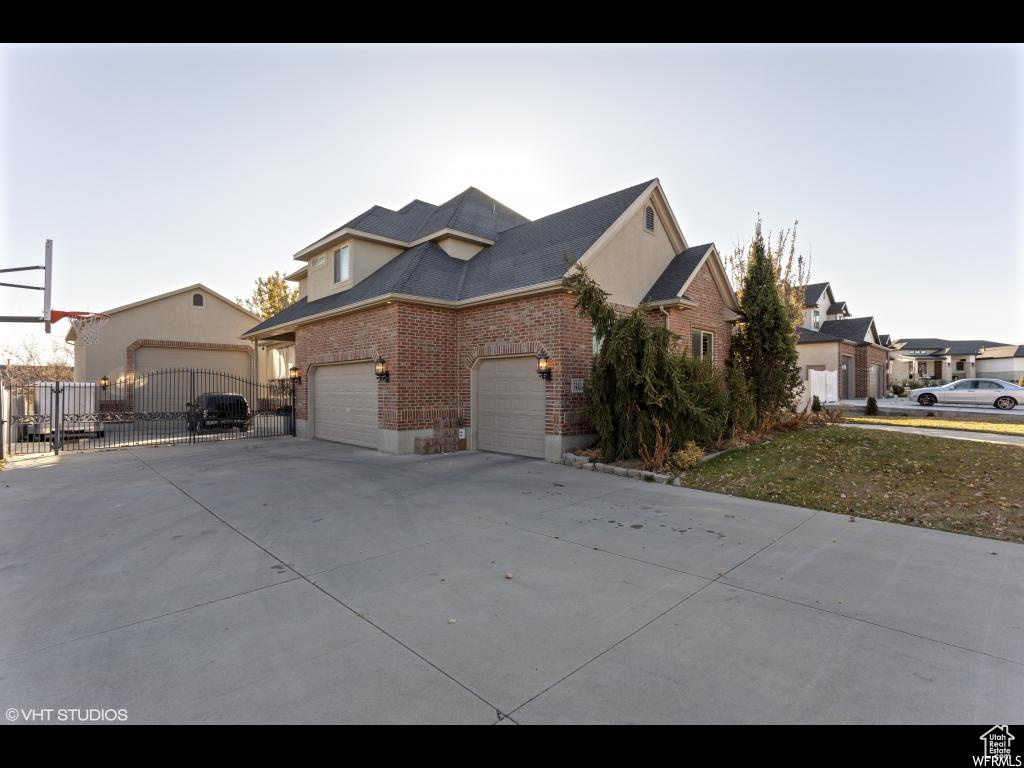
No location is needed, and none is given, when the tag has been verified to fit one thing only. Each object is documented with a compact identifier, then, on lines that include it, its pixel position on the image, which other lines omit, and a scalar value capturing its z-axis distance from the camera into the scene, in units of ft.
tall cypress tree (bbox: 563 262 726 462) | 29.40
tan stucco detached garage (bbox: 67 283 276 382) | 70.69
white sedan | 67.62
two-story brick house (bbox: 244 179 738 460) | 34.47
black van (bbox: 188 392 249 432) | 54.65
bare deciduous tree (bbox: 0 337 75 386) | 99.39
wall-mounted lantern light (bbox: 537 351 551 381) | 32.97
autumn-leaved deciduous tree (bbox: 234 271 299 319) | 108.06
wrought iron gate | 48.01
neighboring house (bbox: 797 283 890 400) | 87.76
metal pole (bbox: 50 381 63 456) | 39.91
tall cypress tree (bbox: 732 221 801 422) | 40.22
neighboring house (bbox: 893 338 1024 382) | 159.02
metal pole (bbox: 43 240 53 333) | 38.19
